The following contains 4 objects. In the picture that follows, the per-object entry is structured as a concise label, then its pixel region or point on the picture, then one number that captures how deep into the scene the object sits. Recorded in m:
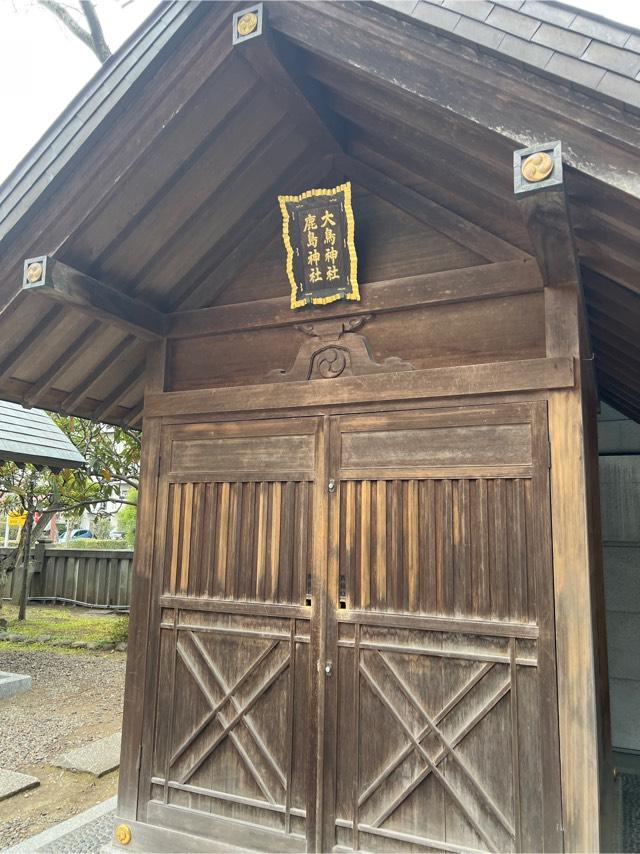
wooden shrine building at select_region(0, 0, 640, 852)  2.74
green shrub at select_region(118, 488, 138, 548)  21.68
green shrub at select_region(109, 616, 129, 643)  10.62
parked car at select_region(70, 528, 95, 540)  31.55
